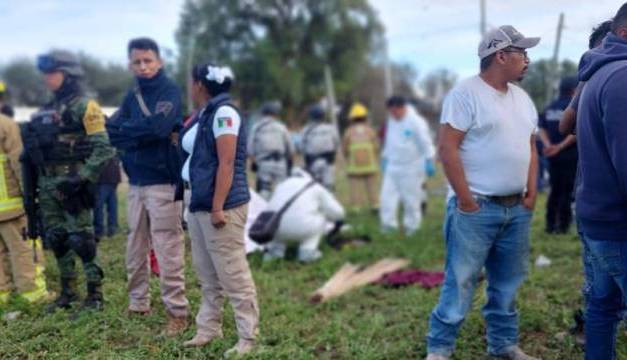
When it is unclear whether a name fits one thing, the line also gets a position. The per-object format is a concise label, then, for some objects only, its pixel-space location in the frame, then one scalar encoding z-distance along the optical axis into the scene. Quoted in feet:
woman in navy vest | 12.35
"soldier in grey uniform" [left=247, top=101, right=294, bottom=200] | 30.25
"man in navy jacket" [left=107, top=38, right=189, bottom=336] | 13.70
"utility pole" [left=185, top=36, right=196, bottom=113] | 25.81
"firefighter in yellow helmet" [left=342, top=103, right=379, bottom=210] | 32.30
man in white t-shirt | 11.57
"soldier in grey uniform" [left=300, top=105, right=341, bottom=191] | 32.19
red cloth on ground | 19.31
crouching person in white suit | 22.63
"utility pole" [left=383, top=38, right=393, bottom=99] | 97.26
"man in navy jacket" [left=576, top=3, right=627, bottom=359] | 8.61
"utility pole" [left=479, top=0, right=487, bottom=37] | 50.85
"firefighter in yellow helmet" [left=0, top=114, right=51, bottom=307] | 16.40
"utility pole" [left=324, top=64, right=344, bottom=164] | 83.34
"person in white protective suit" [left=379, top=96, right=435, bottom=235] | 27.55
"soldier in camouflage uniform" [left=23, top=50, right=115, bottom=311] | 14.96
